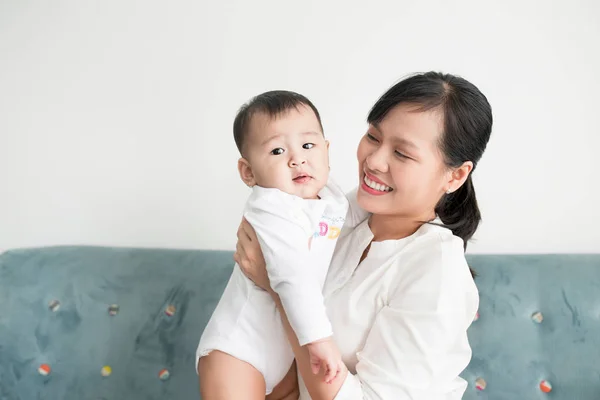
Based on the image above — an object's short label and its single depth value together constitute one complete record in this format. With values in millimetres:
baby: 1286
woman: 1284
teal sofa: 1814
